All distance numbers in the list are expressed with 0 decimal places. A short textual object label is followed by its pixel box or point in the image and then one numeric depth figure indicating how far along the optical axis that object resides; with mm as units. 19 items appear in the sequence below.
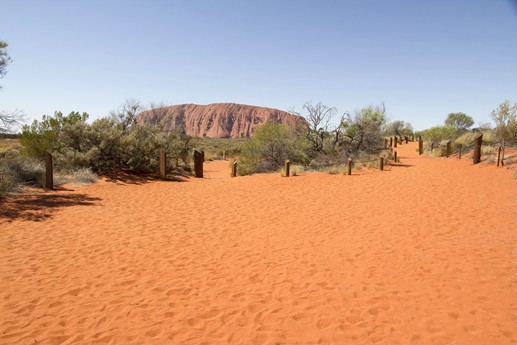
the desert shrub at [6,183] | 10267
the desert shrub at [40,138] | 15453
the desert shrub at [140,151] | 16344
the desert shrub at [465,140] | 26783
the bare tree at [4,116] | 10812
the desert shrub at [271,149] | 19719
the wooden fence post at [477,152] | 18781
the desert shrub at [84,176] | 13594
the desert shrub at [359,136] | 22734
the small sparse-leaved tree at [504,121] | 17117
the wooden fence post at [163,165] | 16125
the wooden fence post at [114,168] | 14885
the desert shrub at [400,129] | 56719
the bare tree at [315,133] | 20875
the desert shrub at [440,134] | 34956
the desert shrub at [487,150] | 20500
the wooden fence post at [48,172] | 11578
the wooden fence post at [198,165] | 17866
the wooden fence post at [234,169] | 18138
